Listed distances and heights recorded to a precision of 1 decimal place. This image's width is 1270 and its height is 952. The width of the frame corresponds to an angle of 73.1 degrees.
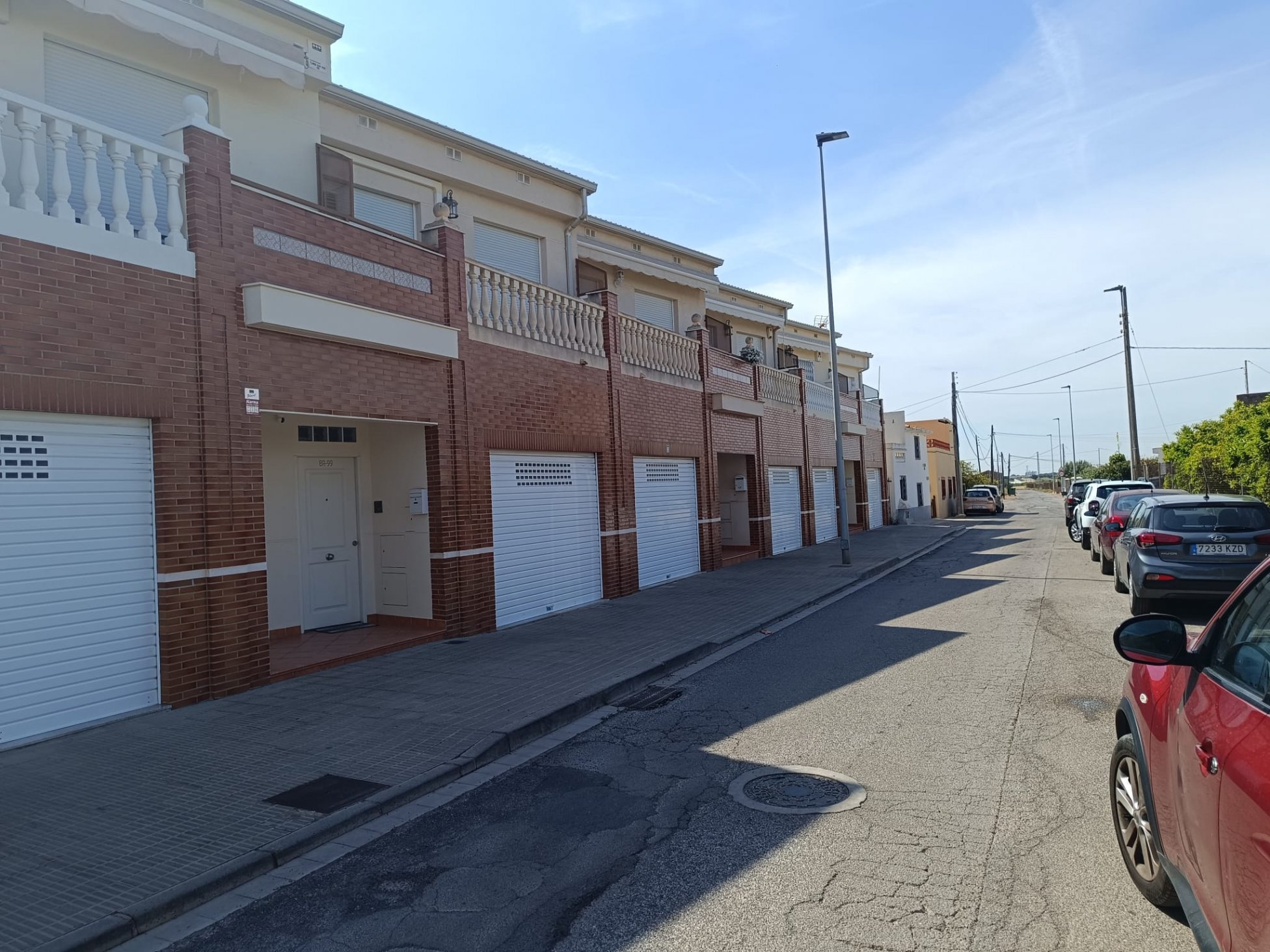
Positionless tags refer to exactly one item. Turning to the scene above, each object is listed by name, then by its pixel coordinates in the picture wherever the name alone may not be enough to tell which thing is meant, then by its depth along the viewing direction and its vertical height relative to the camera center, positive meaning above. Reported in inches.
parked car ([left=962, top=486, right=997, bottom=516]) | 2010.3 -46.1
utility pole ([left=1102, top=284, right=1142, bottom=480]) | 1274.6 +137.7
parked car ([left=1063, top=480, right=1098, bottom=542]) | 1222.9 -27.0
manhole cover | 195.2 -71.5
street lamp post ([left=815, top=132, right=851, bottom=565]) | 758.5 +64.8
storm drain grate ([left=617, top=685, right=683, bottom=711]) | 301.1 -72.4
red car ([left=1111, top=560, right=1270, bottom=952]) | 88.9 -37.1
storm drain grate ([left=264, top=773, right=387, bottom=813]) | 202.8 -68.4
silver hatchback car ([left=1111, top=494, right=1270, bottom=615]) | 396.2 -35.5
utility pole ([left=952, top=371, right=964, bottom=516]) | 2021.4 +36.0
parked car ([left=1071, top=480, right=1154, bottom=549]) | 815.1 -24.9
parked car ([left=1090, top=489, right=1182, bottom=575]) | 620.8 -31.5
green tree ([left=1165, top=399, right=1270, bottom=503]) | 774.5 +19.1
